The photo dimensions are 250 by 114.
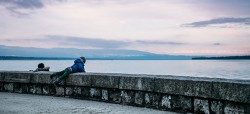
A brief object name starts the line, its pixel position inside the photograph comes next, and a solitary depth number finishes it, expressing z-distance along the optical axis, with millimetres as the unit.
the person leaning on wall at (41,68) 10197
